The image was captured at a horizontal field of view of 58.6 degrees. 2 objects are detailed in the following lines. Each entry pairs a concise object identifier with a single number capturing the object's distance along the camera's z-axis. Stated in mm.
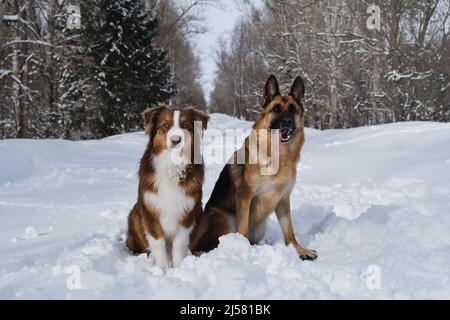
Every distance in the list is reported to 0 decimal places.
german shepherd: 4035
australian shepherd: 3529
